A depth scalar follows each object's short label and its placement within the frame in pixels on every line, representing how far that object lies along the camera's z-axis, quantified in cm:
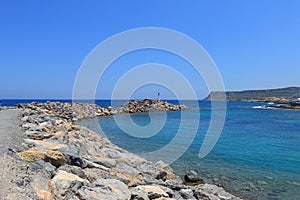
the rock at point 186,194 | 594
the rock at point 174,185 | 629
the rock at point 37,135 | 827
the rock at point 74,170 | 498
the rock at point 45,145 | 624
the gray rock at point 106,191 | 413
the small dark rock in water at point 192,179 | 867
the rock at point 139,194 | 471
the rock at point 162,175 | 759
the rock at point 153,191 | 514
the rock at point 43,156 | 506
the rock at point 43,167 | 459
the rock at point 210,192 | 629
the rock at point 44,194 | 366
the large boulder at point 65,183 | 398
